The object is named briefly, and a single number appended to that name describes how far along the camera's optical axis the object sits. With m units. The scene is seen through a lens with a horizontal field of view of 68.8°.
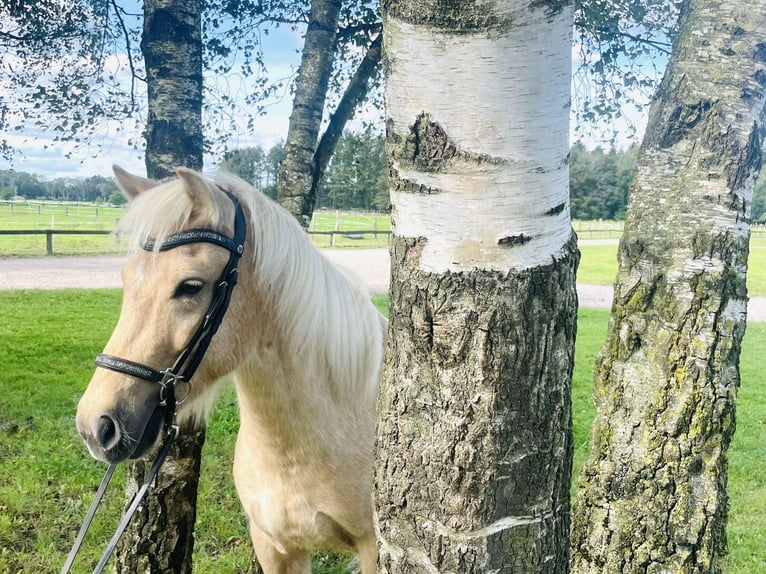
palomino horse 1.83
